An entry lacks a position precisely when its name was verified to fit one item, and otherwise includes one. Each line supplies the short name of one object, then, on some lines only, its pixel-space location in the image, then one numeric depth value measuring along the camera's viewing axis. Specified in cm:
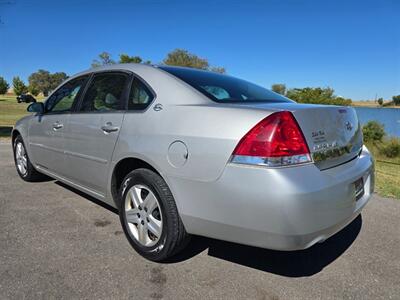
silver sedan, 204
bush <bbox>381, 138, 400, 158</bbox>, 1916
